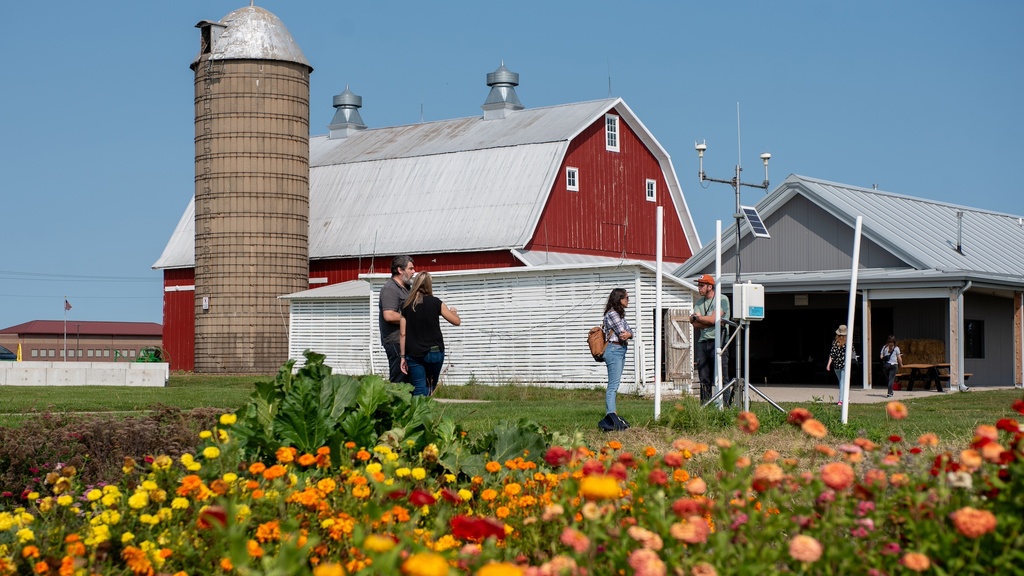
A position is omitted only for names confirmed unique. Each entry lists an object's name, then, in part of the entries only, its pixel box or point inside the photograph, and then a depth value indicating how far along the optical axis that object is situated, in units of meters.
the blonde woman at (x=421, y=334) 11.84
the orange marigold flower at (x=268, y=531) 4.36
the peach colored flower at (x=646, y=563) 3.04
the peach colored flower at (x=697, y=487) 3.89
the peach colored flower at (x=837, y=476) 3.49
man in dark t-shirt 11.96
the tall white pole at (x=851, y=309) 12.30
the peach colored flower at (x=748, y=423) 4.19
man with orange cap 14.52
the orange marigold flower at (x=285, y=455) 5.10
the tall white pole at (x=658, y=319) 12.49
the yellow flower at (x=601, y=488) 2.94
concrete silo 37.22
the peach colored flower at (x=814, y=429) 3.85
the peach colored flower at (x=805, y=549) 3.14
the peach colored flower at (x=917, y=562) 3.26
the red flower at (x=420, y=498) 3.93
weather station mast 13.21
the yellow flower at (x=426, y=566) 2.44
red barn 36.72
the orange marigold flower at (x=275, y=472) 4.86
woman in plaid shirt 13.06
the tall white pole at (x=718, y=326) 13.60
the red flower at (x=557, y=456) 4.85
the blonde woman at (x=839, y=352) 19.89
